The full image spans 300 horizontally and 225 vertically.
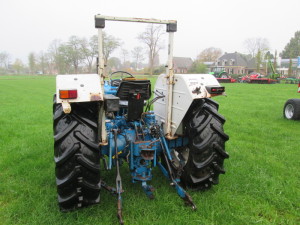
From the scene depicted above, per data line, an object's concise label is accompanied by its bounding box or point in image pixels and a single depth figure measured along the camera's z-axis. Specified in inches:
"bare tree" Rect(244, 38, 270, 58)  2058.3
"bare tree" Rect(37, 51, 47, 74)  3045.3
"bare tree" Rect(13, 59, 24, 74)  3664.1
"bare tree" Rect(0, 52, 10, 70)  3754.9
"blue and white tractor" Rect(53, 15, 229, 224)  97.7
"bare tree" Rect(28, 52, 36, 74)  3107.8
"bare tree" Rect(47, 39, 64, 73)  2257.9
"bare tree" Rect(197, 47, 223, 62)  2790.4
